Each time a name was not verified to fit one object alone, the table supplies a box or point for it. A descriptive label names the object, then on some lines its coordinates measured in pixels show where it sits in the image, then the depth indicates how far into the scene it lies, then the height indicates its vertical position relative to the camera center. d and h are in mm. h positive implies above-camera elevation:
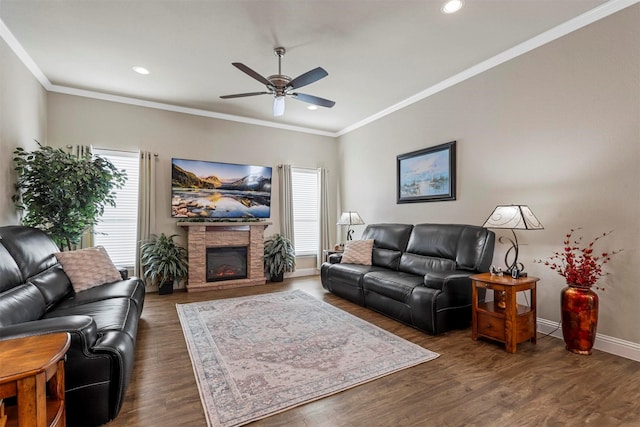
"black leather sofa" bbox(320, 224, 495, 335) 3123 -771
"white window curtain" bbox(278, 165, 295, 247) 6098 +243
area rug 2016 -1246
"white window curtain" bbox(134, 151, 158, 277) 4871 +226
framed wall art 4227 +627
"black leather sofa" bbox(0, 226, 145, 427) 1658 -749
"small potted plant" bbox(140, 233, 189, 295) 4699 -760
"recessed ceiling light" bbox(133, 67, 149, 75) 3870 +1908
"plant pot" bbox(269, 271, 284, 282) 5759 -1226
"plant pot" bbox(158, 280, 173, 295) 4836 -1192
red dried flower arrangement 2646 -445
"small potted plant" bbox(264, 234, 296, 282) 5715 -817
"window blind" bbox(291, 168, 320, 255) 6398 +105
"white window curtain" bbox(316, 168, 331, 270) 6520 -25
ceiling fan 2963 +1412
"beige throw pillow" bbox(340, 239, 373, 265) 4672 -594
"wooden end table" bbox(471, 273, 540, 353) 2707 -948
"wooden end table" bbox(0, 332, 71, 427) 1132 -633
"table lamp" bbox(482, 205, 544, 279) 2844 -49
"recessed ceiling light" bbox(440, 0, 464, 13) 2652 +1903
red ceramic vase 2592 -906
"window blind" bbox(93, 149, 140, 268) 4789 -71
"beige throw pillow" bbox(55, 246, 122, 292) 2977 -556
